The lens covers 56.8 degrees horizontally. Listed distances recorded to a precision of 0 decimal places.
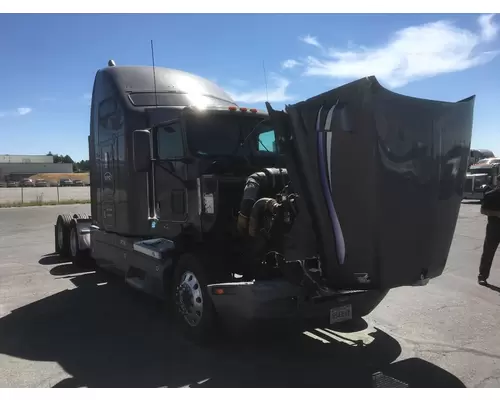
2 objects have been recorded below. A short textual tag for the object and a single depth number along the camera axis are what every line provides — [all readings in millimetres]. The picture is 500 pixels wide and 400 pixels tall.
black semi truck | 3615
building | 94688
